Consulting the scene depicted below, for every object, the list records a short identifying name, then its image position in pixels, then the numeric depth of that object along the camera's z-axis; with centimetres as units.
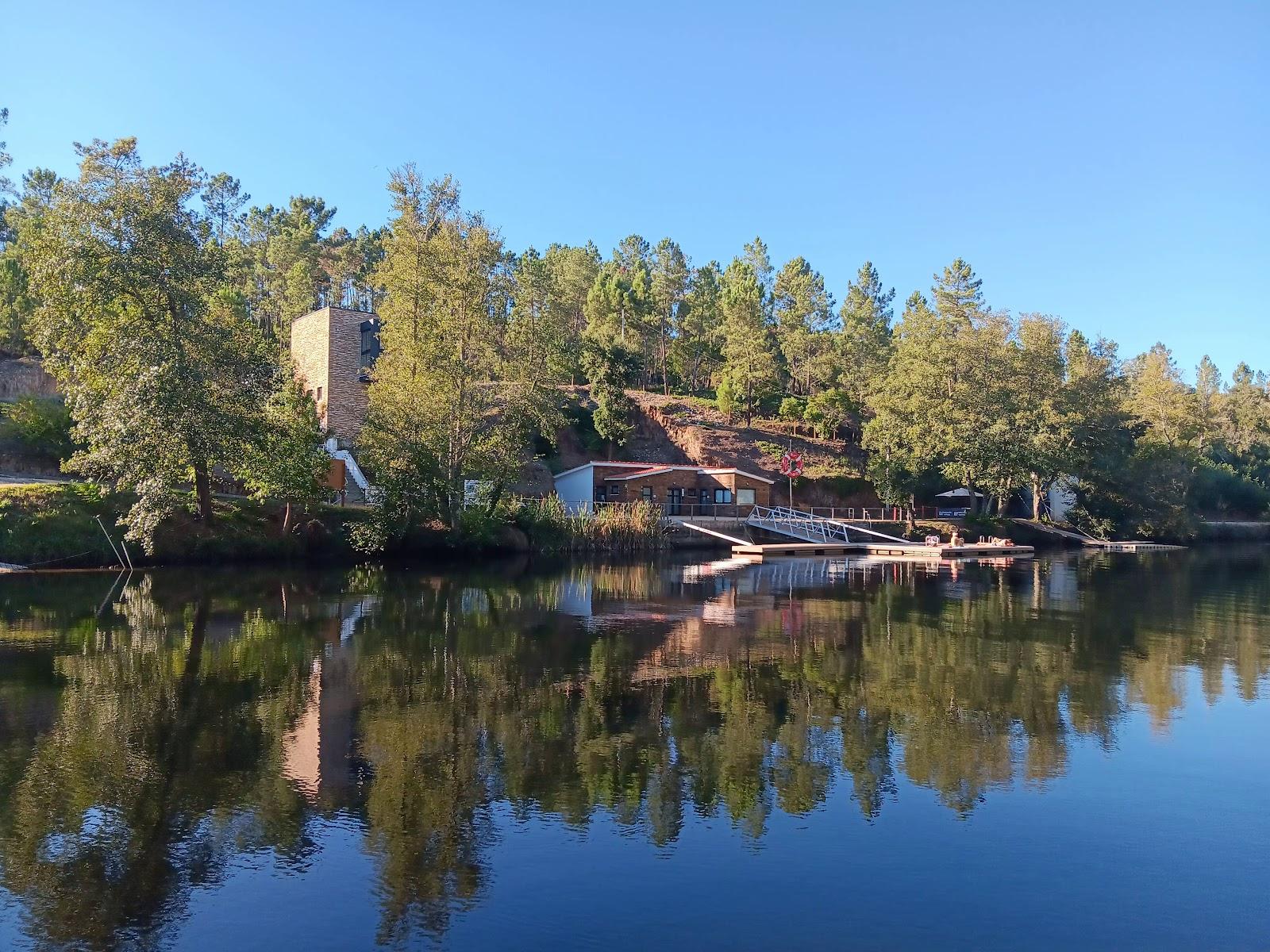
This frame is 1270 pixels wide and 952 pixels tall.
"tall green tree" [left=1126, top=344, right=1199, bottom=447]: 6606
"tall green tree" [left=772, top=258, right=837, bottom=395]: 6700
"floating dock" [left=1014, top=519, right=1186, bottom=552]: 5328
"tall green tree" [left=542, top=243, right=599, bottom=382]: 6975
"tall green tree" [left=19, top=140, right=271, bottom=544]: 2672
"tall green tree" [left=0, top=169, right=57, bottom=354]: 5241
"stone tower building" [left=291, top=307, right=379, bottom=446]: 4797
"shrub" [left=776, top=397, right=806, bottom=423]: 6738
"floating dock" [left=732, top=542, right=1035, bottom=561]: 4288
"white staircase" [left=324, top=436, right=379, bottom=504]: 4262
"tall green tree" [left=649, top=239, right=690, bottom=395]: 7394
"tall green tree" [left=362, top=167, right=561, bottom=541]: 3625
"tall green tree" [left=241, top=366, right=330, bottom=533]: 3022
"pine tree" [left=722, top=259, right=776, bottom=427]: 6350
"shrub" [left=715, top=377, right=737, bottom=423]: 6425
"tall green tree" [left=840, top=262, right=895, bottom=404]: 6619
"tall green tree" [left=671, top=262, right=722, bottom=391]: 7162
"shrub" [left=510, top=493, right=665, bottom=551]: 4003
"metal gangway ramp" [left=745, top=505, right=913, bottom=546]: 4834
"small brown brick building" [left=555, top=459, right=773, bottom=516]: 4941
